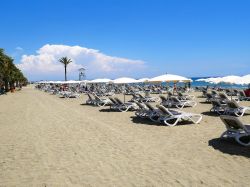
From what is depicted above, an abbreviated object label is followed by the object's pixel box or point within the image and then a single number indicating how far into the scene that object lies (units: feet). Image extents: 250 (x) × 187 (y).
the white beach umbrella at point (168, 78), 38.40
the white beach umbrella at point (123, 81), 41.05
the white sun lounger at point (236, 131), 14.88
